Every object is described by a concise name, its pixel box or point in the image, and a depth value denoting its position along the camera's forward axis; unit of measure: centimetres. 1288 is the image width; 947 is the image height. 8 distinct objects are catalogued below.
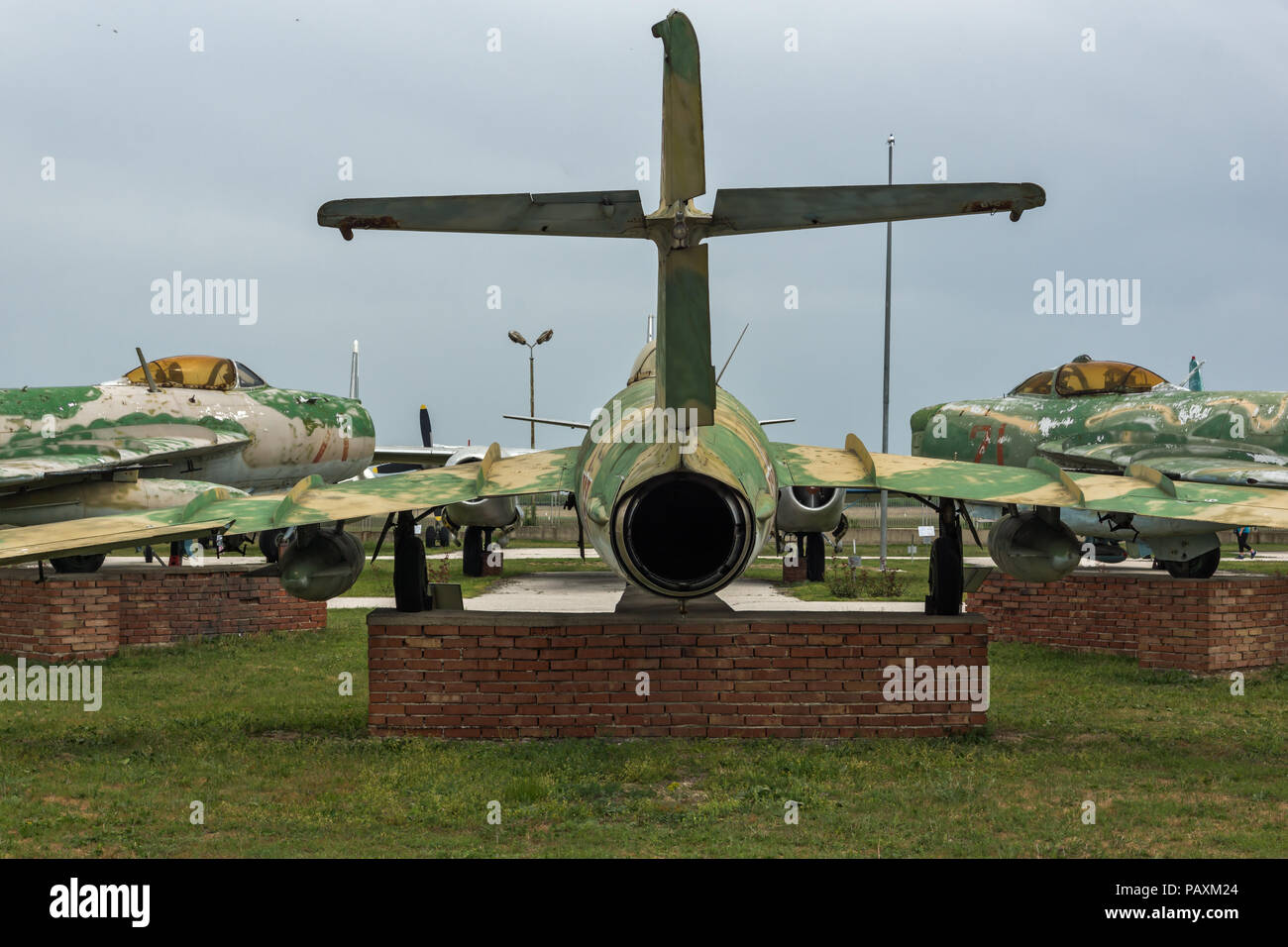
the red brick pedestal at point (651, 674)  954
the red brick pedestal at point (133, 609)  1390
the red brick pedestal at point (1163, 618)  1316
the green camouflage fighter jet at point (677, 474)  734
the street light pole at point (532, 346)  4212
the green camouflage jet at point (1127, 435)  1506
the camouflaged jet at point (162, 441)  1759
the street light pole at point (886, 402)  2852
